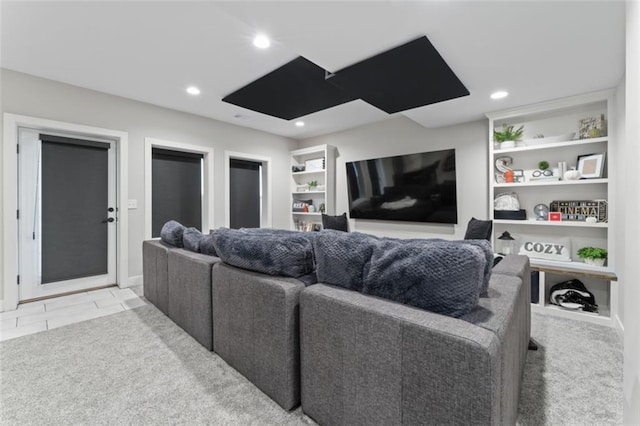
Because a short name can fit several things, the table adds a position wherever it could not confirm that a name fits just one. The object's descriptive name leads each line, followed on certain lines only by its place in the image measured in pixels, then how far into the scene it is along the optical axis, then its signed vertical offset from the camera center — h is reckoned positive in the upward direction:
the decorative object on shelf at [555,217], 3.09 -0.05
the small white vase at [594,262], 2.84 -0.52
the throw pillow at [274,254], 1.50 -0.23
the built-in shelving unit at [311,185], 5.14 +0.55
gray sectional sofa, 0.84 -0.54
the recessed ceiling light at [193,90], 3.26 +1.49
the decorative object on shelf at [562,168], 3.08 +0.50
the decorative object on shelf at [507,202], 3.39 +0.13
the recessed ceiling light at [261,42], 2.20 +1.43
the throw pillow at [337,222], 4.71 -0.16
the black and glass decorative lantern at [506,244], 3.33 -0.40
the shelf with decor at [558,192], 2.79 +0.24
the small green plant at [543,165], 3.20 +0.56
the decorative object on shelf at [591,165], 2.84 +0.50
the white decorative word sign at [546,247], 3.11 -0.41
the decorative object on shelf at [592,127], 2.87 +0.91
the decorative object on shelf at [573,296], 2.73 -0.87
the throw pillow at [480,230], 3.11 -0.20
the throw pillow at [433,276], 1.02 -0.25
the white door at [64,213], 3.05 +0.01
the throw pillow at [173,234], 2.52 -0.19
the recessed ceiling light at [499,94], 2.87 +1.26
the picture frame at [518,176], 3.36 +0.45
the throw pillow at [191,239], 2.30 -0.22
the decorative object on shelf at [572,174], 2.95 +0.41
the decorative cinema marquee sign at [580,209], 2.89 +0.04
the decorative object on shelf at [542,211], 3.25 +0.02
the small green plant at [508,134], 3.34 +0.98
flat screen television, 3.92 +0.40
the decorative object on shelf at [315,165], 5.18 +0.93
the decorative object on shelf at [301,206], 5.46 +0.14
